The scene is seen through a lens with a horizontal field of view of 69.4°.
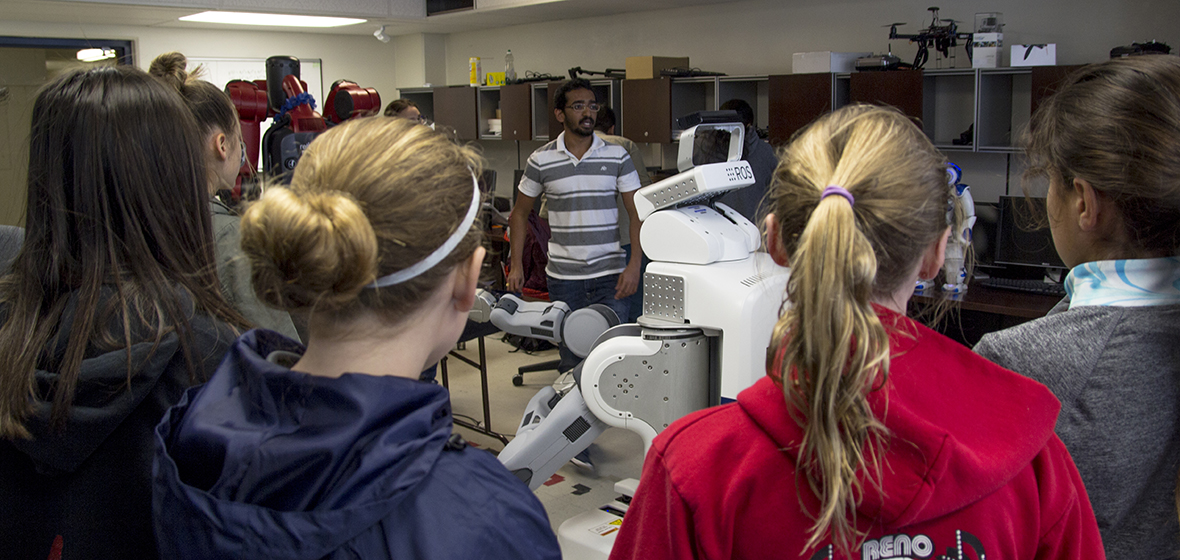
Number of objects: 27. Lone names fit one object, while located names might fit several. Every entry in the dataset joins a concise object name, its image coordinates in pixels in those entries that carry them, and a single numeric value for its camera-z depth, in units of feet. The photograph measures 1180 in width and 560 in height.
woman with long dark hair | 3.33
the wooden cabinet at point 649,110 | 16.62
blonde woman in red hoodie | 2.45
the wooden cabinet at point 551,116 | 18.30
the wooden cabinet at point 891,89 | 12.98
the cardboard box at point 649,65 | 16.83
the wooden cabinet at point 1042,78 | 12.00
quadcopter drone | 12.93
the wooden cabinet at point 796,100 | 13.98
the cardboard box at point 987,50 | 12.57
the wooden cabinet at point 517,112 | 19.49
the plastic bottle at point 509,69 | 20.54
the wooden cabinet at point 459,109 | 21.07
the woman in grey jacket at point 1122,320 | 3.09
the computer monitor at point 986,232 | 12.30
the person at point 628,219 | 13.83
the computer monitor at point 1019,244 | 11.71
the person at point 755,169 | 12.14
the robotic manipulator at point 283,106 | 7.96
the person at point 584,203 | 11.84
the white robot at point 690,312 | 5.39
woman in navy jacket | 2.28
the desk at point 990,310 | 10.44
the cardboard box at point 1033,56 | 12.19
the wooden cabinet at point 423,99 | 22.77
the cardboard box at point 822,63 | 13.98
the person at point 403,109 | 14.40
